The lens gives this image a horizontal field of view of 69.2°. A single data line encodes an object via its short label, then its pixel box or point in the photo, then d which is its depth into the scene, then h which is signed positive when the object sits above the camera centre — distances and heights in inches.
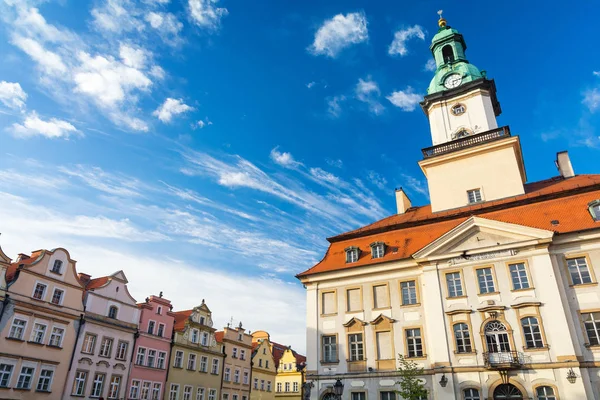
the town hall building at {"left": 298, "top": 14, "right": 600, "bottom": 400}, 845.8 +268.5
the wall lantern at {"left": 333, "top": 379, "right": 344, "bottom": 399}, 748.6 +47.9
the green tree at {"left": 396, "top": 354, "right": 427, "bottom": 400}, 855.3 +70.4
